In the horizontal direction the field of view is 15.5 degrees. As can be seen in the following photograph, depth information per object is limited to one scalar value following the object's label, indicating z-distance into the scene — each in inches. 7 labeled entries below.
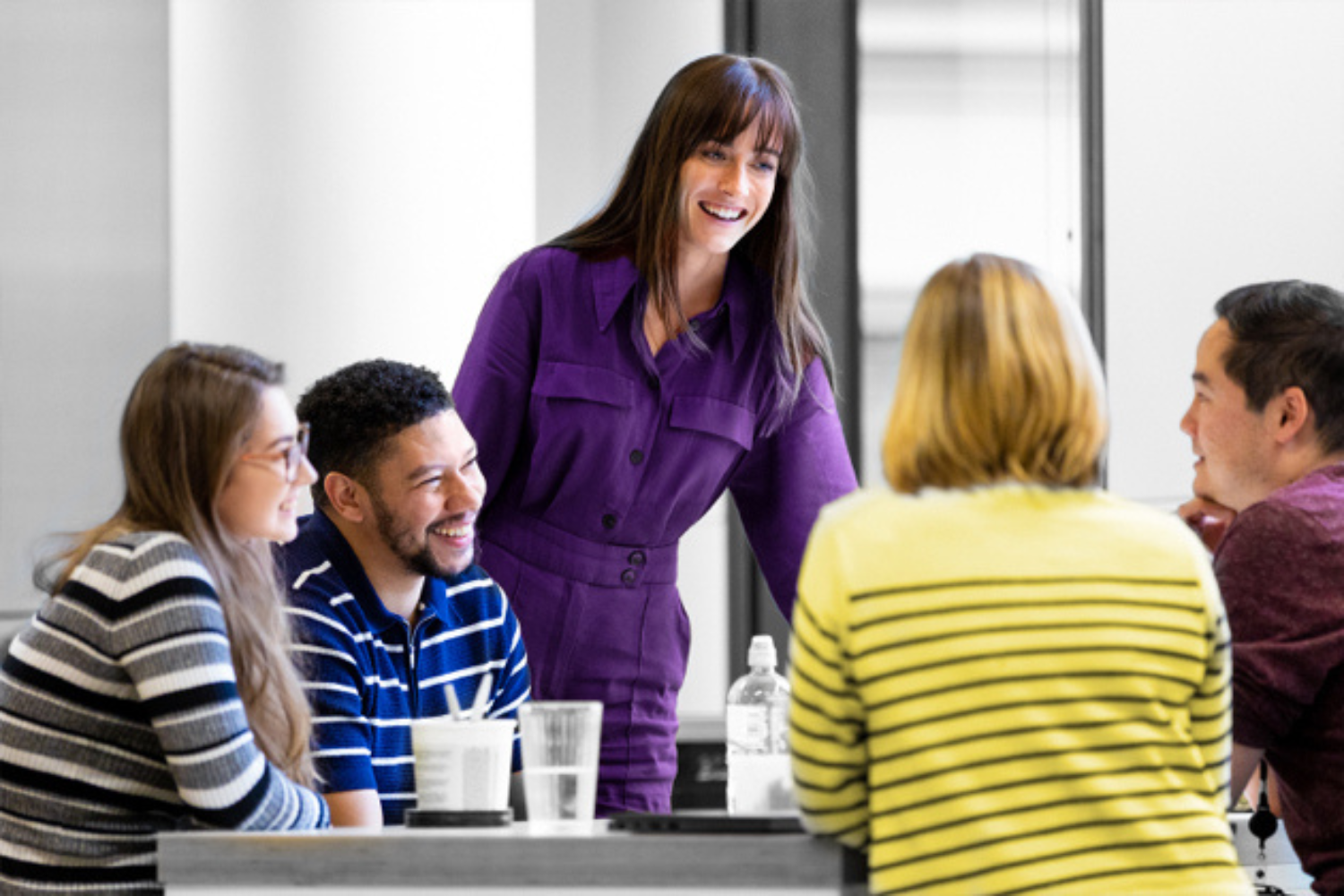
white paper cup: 210.5
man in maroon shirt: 220.9
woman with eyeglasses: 204.2
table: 198.3
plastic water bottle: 222.2
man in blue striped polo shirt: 224.8
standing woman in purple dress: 244.5
